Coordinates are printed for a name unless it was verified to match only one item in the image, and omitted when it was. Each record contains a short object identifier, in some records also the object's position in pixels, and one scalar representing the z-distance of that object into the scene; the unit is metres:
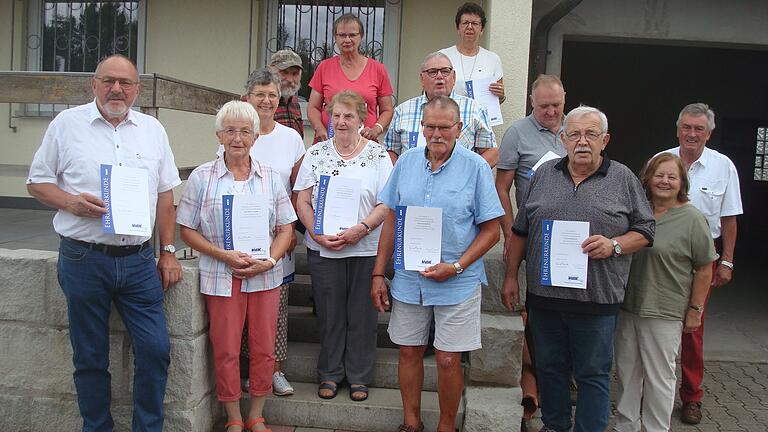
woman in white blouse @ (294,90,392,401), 4.05
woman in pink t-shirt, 4.88
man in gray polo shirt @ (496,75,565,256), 4.18
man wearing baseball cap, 4.67
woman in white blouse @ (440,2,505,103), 4.82
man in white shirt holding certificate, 3.31
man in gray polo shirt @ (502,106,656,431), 3.54
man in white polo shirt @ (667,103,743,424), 4.75
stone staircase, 3.90
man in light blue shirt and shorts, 3.62
